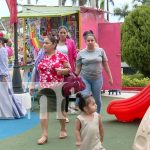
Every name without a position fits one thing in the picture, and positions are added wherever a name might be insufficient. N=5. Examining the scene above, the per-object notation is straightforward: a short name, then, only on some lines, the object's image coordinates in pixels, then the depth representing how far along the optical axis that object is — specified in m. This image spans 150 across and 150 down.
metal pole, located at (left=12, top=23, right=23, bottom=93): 9.51
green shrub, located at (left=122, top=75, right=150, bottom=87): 14.96
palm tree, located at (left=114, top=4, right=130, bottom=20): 66.81
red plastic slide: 7.95
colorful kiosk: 11.95
